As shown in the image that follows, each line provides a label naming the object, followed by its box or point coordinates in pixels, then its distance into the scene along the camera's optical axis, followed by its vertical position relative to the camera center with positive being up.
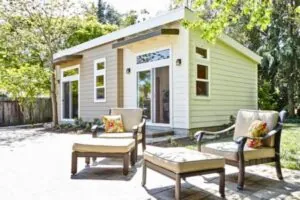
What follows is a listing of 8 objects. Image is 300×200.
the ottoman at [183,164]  2.51 -0.74
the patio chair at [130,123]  4.32 -0.48
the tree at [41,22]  9.58 +3.46
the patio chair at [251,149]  2.91 -0.67
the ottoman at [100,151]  3.43 -0.77
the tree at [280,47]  11.82 +2.75
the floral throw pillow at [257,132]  3.18 -0.46
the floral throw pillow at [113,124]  4.59 -0.49
